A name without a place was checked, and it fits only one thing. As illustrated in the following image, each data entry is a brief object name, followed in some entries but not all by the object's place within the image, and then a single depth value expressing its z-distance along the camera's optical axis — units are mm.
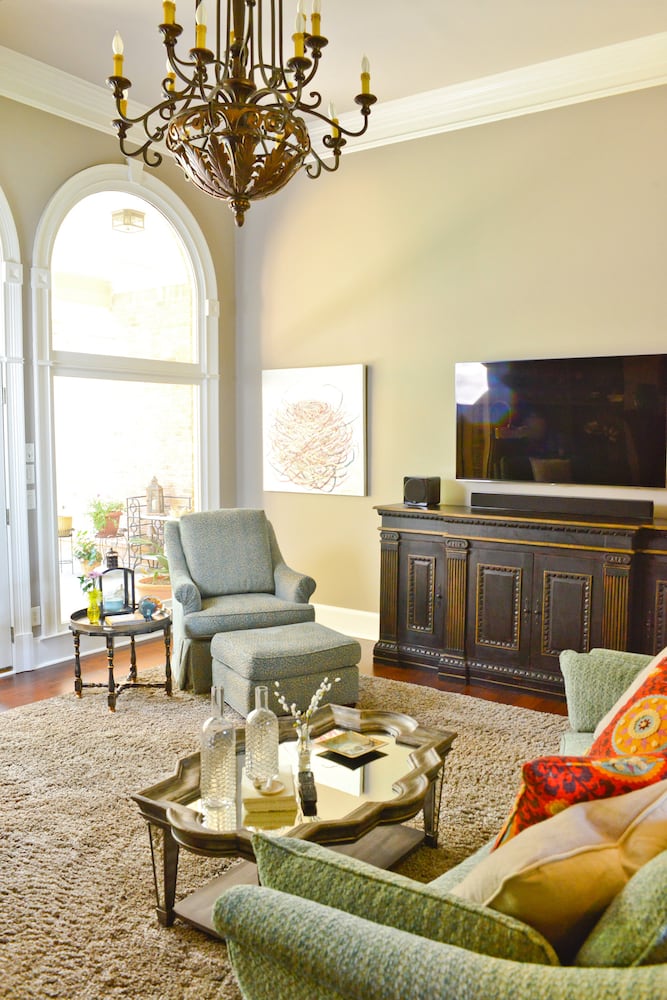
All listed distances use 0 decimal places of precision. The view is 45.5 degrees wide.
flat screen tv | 4438
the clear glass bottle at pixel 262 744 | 2475
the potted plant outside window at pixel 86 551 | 4473
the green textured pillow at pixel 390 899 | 1087
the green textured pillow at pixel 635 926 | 1016
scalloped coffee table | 2186
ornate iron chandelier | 2404
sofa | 1000
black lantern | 4328
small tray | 2810
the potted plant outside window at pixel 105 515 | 5371
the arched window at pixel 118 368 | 5012
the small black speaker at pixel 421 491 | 5004
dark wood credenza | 4195
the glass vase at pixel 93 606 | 4246
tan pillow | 1111
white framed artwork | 5621
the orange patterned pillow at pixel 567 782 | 1304
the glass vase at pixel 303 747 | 2621
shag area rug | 2176
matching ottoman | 3779
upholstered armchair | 4387
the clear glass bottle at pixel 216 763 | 2377
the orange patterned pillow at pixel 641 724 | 1840
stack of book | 2314
